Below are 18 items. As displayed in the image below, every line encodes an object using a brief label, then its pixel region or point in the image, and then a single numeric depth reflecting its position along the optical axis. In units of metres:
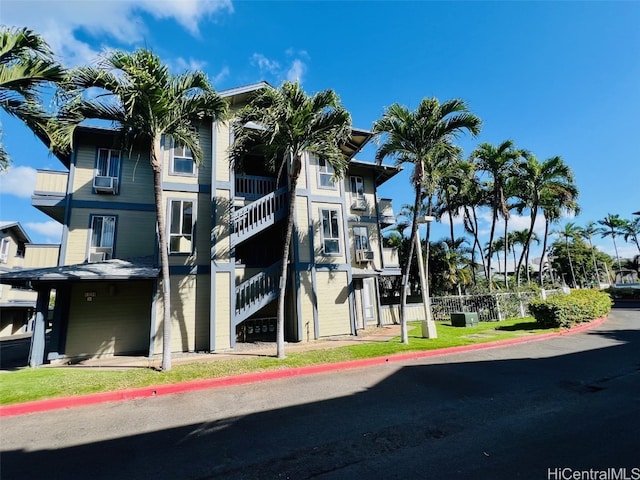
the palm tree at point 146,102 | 8.77
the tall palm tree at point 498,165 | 22.69
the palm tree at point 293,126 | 10.30
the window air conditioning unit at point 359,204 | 18.97
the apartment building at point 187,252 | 12.43
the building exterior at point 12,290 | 26.03
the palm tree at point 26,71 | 7.98
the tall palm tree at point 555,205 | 24.53
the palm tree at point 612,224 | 54.66
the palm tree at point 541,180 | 23.52
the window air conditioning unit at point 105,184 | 13.54
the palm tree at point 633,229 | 52.91
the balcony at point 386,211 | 20.03
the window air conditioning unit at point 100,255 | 13.34
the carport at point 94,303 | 10.88
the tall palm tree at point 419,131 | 12.38
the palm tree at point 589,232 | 61.60
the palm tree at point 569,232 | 59.91
